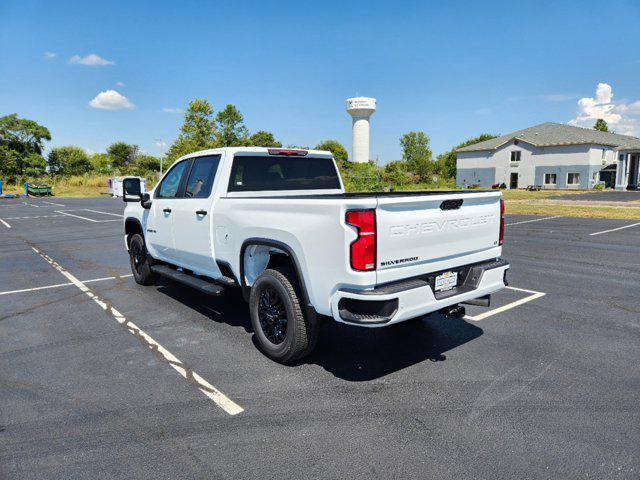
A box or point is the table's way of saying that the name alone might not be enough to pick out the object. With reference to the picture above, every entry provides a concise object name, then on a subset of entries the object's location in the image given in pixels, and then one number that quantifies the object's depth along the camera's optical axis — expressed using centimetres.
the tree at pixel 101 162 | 7681
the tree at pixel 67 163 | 7012
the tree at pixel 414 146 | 9814
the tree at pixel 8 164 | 5934
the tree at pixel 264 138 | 6969
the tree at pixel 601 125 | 9084
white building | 5153
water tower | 8375
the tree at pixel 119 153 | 9238
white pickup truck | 352
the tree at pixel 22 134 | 6251
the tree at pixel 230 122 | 4612
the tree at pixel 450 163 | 7806
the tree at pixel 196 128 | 4175
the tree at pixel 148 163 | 8738
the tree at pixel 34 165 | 6088
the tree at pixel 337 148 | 8350
